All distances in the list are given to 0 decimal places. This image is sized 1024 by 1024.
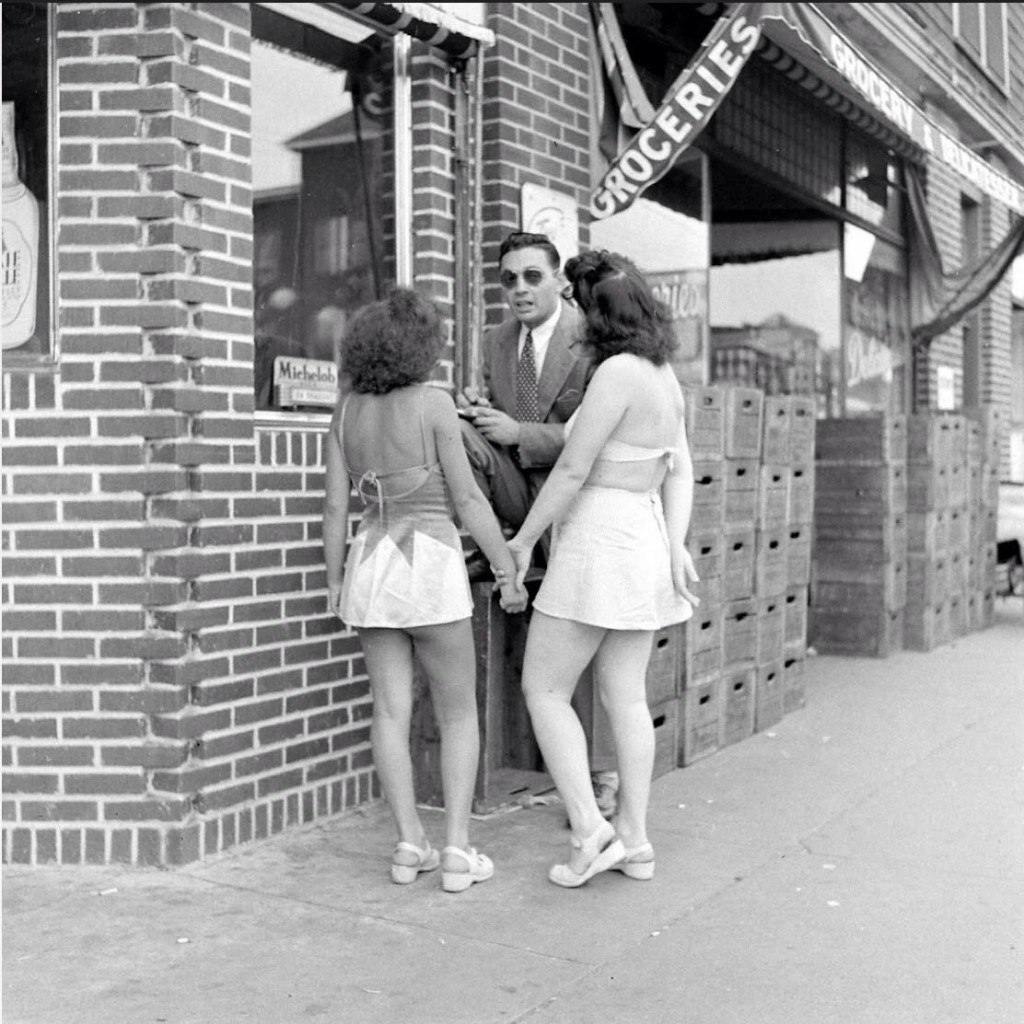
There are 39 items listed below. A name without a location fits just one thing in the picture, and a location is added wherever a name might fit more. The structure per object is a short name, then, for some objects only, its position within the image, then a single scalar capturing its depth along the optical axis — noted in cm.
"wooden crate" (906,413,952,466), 940
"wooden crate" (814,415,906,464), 902
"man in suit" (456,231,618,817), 486
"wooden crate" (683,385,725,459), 610
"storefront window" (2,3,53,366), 457
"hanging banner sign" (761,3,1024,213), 647
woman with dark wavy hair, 439
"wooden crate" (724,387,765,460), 650
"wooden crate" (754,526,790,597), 685
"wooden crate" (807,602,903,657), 915
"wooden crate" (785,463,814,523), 732
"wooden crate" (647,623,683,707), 585
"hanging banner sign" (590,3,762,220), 611
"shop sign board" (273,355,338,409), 525
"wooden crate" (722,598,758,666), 657
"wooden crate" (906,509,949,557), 943
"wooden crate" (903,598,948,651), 949
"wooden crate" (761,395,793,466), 691
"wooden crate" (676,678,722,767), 614
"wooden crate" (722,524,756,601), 656
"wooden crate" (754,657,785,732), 691
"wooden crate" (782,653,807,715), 735
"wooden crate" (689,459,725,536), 622
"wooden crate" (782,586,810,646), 731
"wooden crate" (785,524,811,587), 731
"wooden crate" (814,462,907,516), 903
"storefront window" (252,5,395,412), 520
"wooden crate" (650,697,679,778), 595
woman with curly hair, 431
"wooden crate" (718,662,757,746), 654
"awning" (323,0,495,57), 532
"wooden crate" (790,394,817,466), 729
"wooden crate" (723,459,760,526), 655
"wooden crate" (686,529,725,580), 623
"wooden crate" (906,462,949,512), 941
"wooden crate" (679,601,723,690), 612
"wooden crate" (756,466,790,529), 688
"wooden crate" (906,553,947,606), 945
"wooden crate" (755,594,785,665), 690
